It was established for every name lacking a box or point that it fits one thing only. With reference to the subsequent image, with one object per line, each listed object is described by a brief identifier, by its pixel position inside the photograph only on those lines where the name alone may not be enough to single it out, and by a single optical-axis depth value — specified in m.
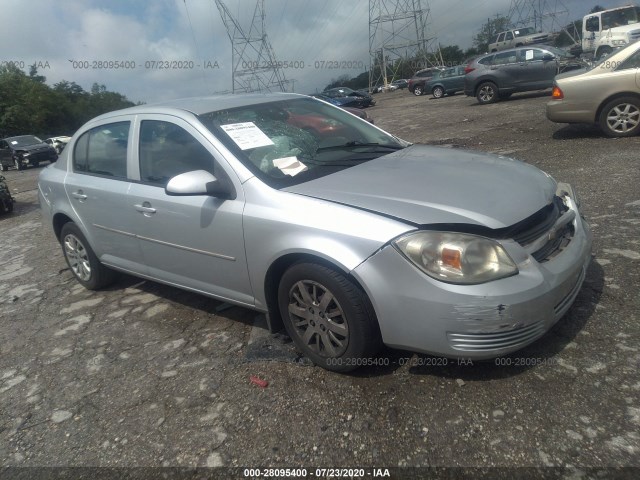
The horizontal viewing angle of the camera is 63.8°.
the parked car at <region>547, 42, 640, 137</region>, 7.64
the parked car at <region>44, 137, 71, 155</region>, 31.33
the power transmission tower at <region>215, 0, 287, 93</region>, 34.19
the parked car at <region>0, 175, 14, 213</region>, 10.16
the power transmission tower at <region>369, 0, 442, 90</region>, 59.31
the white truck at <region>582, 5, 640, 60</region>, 18.89
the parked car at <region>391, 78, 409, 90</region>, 57.58
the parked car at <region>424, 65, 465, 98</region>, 25.61
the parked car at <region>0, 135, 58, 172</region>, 23.00
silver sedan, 2.45
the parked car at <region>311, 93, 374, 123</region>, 27.66
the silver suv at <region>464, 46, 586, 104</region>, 15.85
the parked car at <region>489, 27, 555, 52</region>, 31.45
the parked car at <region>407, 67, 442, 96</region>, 31.85
